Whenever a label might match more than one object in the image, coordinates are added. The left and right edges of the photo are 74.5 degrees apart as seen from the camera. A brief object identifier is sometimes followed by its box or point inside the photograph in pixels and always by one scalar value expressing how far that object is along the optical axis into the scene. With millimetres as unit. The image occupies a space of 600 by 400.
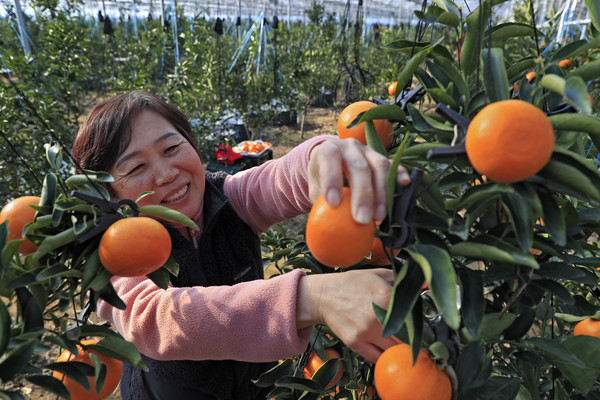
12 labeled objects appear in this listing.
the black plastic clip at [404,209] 442
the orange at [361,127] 680
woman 574
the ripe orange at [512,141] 380
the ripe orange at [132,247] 560
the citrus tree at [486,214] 396
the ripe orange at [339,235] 468
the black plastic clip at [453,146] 432
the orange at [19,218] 596
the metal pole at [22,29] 2887
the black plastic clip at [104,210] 574
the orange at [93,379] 663
